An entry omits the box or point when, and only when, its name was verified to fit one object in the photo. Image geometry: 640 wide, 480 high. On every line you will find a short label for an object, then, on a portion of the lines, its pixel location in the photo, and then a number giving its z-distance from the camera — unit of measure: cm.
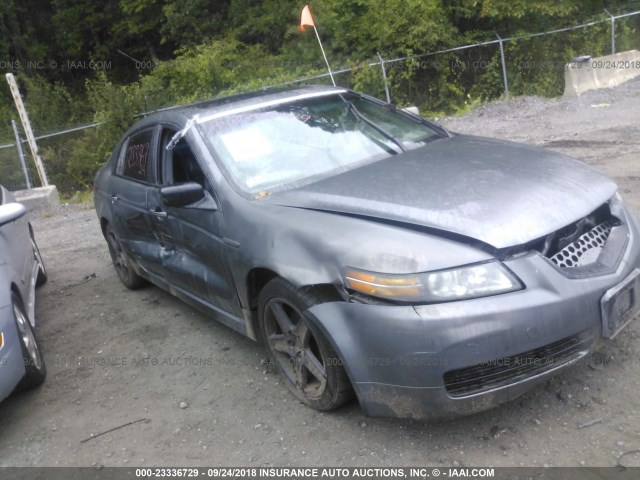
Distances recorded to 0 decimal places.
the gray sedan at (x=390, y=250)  282
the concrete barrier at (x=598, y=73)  1390
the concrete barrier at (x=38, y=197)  1144
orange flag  1412
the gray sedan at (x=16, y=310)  376
